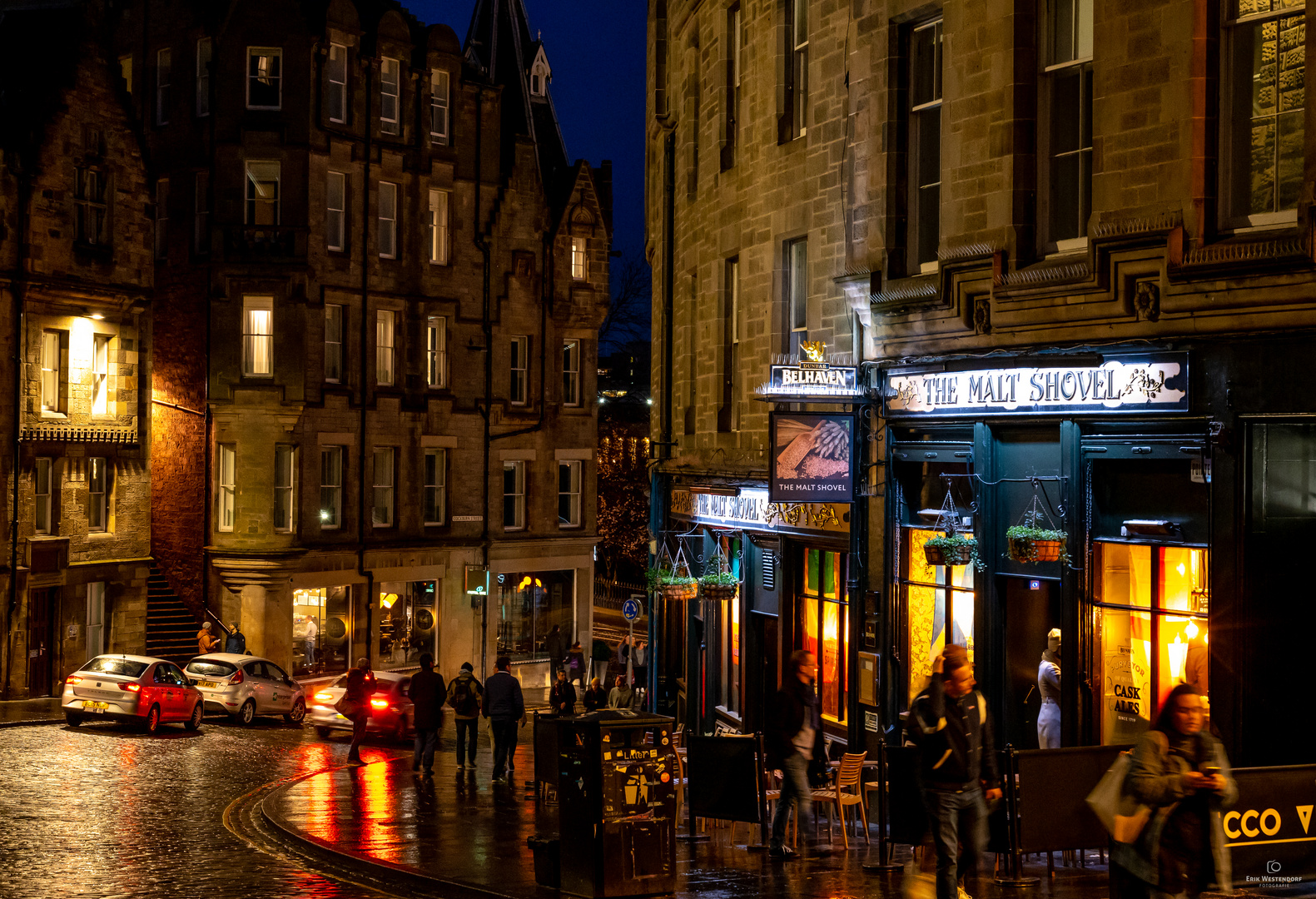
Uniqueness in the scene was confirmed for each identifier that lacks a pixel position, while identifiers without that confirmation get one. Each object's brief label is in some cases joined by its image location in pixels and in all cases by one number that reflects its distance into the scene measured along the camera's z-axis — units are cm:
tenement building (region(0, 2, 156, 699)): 3378
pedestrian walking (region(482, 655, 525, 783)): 2158
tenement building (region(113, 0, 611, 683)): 3947
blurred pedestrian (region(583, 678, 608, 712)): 2802
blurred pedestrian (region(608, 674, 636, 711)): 2472
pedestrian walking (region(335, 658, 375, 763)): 2362
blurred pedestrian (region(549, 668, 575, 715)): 2570
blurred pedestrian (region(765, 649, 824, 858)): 1342
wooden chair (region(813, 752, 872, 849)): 1492
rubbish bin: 1221
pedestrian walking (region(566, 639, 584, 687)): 3912
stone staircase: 3903
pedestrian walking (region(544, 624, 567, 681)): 4366
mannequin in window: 1535
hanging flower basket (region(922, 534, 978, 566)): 1611
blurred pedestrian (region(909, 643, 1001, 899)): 1063
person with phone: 906
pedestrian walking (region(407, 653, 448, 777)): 2219
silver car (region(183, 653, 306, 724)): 3070
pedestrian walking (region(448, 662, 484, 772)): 2298
